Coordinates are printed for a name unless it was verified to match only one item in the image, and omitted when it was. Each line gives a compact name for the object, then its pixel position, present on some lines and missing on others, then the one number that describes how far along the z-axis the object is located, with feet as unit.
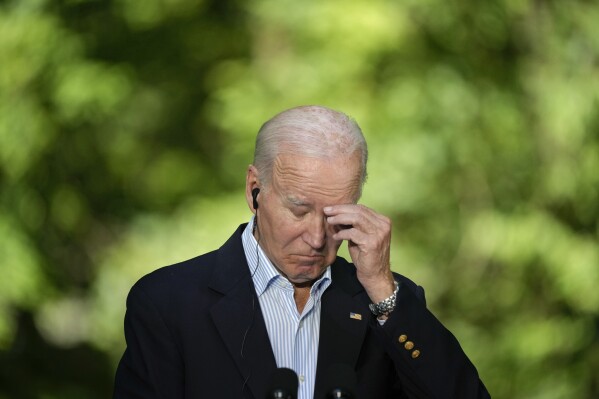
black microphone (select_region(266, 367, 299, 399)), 29.53
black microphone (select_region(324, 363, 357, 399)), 29.64
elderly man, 30.44
